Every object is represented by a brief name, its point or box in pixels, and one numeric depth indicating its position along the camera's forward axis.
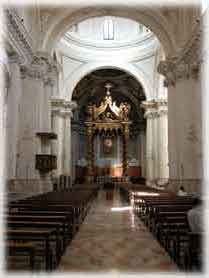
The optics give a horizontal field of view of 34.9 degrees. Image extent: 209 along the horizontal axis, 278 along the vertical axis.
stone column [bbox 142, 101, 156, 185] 24.88
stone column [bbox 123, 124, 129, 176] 29.05
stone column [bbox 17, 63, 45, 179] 14.19
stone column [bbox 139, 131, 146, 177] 31.97
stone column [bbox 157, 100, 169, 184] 22.68
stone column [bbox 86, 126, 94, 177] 28.51
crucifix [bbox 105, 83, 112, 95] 30.61
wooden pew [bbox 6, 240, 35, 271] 3.74
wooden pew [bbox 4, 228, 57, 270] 4.32
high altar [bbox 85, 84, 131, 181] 29.58
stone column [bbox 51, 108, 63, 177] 22.39
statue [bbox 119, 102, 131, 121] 30.06
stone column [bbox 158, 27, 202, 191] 13.91
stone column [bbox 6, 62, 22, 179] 11.58
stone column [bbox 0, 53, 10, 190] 11.79
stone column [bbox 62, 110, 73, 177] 24.95
